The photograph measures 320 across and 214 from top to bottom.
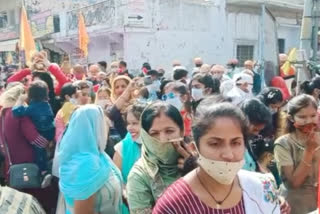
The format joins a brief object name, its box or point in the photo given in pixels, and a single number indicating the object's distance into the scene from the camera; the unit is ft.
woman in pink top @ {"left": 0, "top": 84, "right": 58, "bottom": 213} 12.66
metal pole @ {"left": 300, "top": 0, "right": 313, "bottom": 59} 18.92
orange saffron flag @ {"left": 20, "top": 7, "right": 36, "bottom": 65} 28.81
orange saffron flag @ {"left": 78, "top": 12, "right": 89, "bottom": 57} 37.62
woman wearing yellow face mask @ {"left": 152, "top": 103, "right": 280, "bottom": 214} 5.34
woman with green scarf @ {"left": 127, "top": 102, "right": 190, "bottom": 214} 7.02
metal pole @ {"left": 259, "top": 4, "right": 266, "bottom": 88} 20.88
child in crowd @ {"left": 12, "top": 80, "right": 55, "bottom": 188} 12.82
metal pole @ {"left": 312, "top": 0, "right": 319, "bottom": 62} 18.90
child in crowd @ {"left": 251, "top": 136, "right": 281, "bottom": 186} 9.40
